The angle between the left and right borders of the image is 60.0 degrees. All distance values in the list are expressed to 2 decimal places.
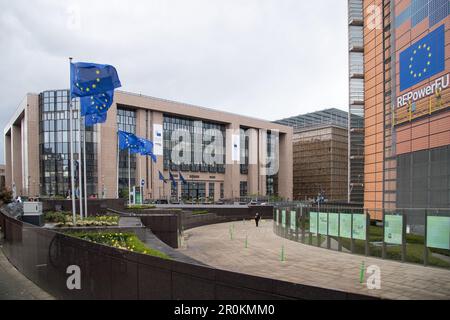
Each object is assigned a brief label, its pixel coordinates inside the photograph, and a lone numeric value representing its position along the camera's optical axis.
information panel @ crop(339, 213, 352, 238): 19.33
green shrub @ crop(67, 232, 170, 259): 10.86
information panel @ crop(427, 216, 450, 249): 14.51
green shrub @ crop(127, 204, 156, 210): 32.45
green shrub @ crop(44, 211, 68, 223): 19.47
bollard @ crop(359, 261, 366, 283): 12.97
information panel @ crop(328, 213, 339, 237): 20.31
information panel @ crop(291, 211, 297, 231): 25.20
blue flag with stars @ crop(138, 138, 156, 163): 38.16
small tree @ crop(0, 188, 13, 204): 34.97
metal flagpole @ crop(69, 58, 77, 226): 15.94
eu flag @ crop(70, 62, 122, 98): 16.97
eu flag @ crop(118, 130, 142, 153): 34.16
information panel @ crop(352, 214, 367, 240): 18.36
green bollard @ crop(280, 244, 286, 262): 17.59
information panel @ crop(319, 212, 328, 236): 21.33
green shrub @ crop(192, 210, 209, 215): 41.06
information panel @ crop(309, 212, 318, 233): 22.38
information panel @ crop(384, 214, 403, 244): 16.53
